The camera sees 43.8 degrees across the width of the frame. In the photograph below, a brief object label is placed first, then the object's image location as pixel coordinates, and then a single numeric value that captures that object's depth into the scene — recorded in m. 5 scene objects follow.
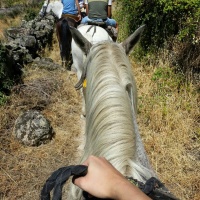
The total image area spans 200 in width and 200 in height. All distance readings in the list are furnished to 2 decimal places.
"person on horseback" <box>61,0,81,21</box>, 5.80
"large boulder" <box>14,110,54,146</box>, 3.61
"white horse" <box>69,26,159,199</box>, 1.25
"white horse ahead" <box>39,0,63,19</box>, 7.22
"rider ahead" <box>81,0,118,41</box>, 4.74
